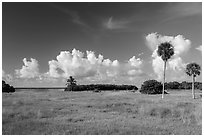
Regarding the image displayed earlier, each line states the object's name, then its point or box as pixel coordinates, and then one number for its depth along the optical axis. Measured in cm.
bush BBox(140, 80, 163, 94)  3197
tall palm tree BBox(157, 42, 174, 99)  1650
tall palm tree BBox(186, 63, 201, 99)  2478
